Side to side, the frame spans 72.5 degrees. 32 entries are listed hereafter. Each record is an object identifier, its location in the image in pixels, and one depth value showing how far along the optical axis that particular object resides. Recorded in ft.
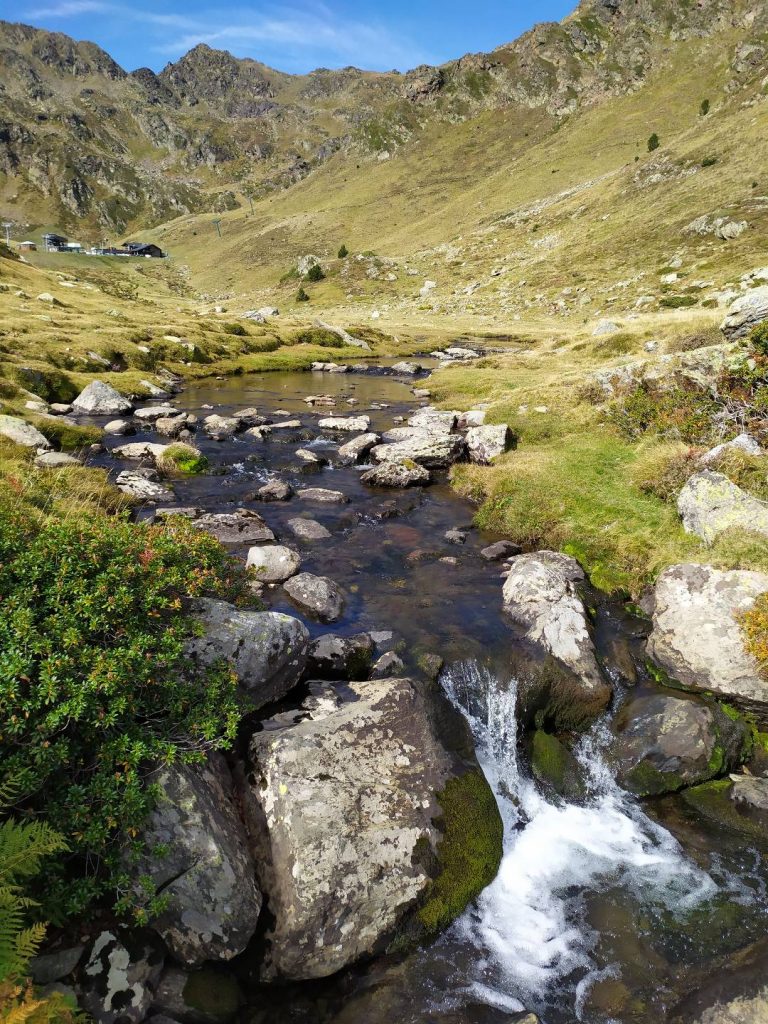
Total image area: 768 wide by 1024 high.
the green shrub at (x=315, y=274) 520.01
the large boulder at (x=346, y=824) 26.32
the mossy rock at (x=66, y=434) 94.07
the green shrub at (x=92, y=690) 22.20
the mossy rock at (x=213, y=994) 23.76
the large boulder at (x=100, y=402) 125.90
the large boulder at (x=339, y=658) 41.73
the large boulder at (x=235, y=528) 64.23
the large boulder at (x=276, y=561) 55.57
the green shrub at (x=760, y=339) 76.69
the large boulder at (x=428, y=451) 92.94
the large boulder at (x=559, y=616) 42.78
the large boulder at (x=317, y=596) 50.60
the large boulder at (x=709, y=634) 41.24
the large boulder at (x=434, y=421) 106.27
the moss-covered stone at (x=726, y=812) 34.32
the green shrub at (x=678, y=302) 251.85
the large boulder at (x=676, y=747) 37.70
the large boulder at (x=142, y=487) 75.36
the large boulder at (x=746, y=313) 97.25
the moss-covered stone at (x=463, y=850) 29.30
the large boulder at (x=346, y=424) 118.21
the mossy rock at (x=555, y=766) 38.11
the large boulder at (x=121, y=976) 21.54
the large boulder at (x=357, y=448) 97.25
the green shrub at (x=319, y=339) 266.36
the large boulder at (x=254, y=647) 34.12
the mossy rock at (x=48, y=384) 131.13
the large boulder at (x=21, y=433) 81.35
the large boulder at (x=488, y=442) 92.17
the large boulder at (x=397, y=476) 84.99
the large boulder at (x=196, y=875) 24.35
